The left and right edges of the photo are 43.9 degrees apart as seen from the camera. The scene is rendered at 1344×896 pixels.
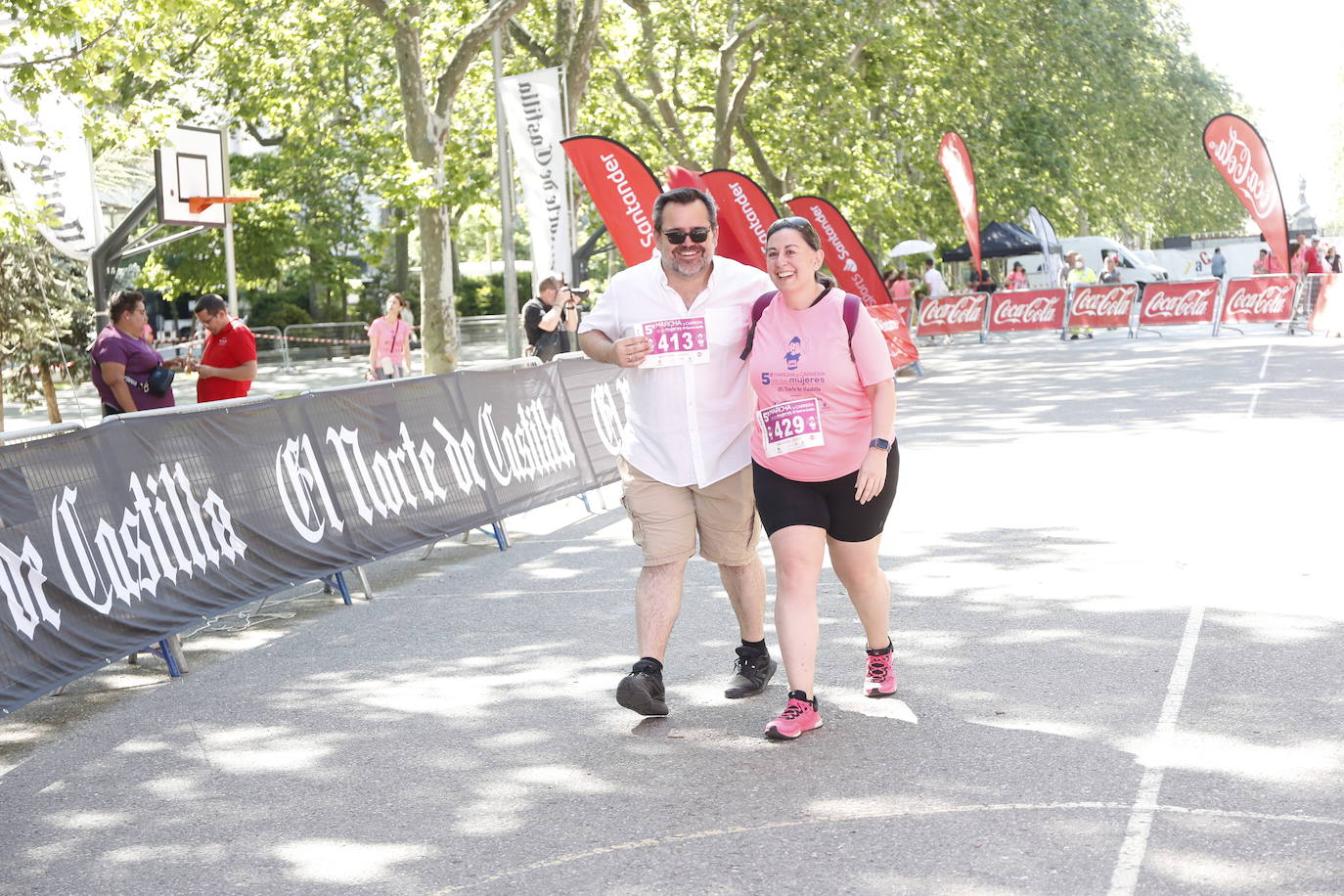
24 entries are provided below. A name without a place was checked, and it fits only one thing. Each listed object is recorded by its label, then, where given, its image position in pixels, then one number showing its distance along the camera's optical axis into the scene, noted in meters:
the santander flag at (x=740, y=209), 25.11
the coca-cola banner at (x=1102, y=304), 33.53
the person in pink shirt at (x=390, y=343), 23.33
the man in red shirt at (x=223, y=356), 11.11
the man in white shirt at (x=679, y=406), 6.10
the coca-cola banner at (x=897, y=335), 23.92
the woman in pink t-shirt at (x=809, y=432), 5.86
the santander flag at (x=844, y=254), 27.34
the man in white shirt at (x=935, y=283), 37.12
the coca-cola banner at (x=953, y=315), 34.69
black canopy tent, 51.25
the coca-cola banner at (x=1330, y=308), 29.44
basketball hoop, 20.25
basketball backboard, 19.72
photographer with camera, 16.73
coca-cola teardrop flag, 29.02
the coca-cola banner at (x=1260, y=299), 31.19
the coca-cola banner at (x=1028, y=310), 34.59
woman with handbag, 10.37
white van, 57.19
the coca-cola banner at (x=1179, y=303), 32.81
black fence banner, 6.82
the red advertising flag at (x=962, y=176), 31.28
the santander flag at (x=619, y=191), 20.69
